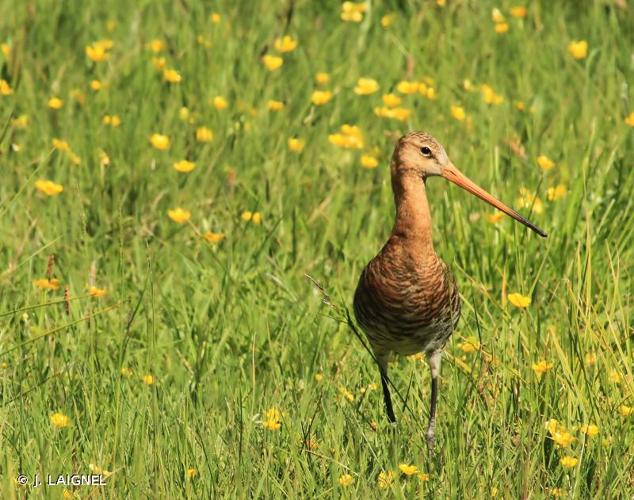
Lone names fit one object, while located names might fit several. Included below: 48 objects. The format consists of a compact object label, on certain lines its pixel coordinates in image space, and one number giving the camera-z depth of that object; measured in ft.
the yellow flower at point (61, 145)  36.73
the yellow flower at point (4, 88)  36.96
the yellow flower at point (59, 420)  24.73
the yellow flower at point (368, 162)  37.81
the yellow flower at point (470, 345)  28.00
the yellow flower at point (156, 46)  42.50
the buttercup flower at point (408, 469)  22.91
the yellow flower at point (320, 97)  39.63
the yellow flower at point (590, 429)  24.09
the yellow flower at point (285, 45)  42.60
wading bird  28.12
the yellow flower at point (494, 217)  33.04
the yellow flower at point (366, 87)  40.04
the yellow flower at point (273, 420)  24.97
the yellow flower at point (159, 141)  37.50
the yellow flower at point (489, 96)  40.06
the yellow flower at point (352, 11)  44.72
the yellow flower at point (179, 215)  34.09
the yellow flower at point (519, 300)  27.73
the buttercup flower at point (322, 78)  41.19
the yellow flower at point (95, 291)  27.49
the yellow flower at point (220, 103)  39.68
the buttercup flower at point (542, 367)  26.17
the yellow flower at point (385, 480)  23.23
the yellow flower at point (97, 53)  40.96
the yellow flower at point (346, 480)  22.82
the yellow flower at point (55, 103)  38.47
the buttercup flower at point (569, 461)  23.10
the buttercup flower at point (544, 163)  35.86
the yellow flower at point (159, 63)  41.32
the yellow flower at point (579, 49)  41.83
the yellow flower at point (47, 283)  29.59
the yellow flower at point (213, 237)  33.63
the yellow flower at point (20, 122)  38.42
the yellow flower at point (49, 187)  34.30
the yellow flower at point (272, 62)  41.24
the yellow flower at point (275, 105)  40.16
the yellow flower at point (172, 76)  39.96
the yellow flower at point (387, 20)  45.32
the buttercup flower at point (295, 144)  38.14
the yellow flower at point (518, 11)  45.55
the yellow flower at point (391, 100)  38.91
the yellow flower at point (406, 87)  40.16
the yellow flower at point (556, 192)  34.24
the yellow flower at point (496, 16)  44.68
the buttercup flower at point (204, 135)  38.47
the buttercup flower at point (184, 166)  36.42
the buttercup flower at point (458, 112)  39.04
